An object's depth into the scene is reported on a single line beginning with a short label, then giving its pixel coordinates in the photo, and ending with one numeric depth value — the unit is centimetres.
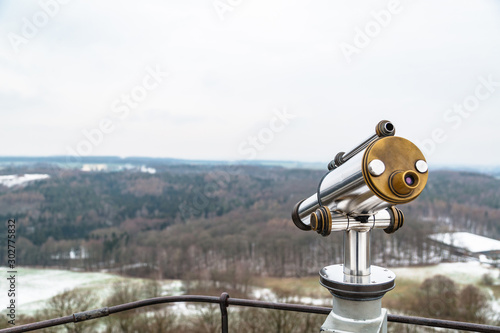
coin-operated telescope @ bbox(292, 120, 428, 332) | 121
